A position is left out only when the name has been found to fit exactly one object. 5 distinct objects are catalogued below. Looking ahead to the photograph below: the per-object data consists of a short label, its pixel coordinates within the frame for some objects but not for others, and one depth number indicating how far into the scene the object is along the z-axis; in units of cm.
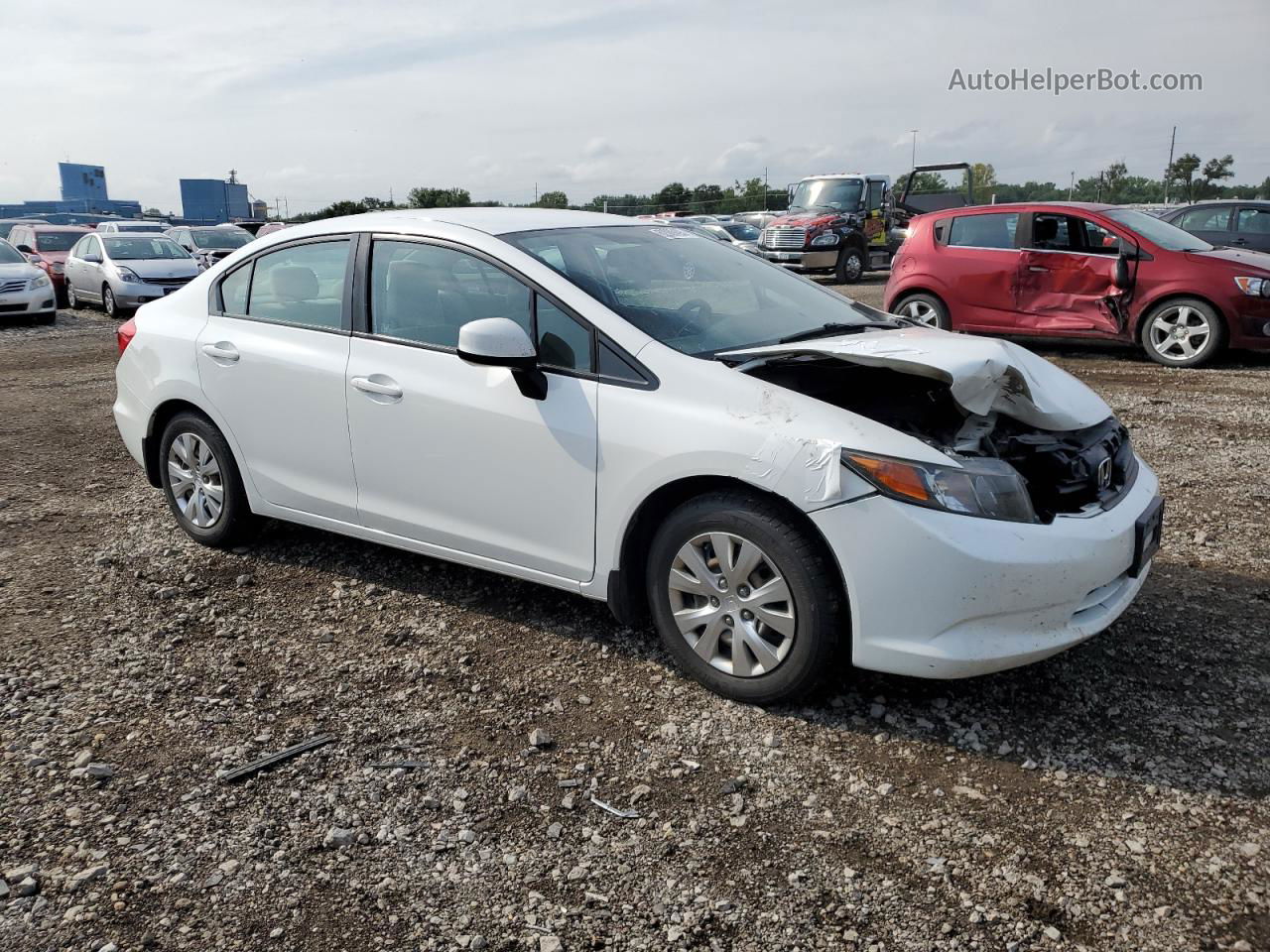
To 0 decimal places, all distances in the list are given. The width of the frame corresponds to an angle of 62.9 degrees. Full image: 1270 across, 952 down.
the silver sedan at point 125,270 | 1652
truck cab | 2277
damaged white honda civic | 314
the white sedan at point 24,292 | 1559
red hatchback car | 973
